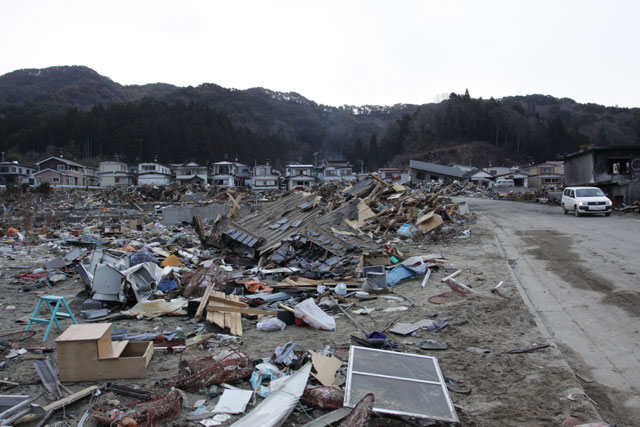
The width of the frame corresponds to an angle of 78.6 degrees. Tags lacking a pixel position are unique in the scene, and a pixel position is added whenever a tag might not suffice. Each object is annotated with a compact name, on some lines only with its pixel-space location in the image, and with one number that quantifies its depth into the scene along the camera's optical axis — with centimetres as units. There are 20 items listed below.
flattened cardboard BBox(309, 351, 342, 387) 378
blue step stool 533
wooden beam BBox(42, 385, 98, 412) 347
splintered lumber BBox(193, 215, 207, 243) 1291
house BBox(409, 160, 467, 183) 5406
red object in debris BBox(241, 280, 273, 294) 784
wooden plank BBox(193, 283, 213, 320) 621
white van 1714
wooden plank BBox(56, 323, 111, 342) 399
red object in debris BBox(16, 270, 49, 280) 933
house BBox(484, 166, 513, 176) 6634
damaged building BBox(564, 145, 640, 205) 2459
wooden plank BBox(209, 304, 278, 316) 612
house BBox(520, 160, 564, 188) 5481
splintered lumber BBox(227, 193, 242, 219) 1339
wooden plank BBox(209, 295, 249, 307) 629
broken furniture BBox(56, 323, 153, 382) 397
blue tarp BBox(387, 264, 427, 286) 804
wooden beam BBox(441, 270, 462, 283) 769
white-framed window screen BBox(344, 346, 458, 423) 314
